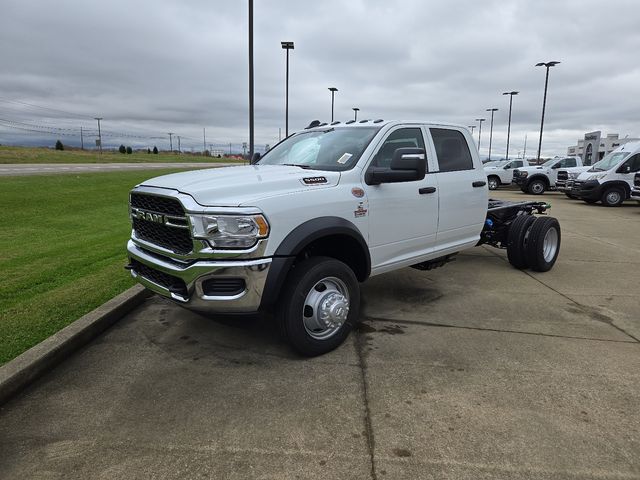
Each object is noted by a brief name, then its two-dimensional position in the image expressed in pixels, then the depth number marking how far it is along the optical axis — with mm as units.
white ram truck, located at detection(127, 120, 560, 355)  3236
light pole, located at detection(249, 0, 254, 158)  11531
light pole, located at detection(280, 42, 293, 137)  19938
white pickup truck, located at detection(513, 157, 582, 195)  23125
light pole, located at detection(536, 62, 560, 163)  31672
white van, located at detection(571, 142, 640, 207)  17219
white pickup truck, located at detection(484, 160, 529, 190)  26478
